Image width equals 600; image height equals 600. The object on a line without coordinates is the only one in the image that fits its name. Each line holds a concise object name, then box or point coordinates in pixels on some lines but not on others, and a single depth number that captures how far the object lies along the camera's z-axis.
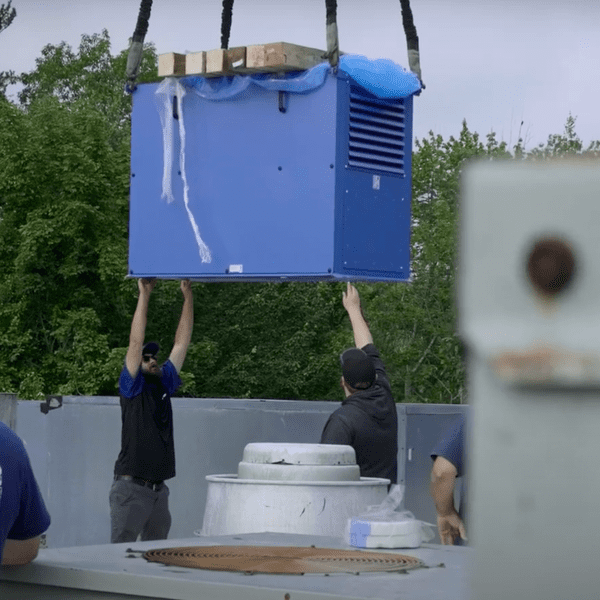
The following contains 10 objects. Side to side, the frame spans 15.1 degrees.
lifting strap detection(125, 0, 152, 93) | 9.85
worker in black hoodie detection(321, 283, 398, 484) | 11.21
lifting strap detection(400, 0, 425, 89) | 10.18
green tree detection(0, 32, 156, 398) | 65.26
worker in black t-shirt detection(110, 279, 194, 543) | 14.13
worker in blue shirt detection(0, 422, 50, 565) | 5.32
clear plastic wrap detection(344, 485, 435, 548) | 5.75
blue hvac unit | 9.46
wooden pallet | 9.59
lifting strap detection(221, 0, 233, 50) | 10.66
